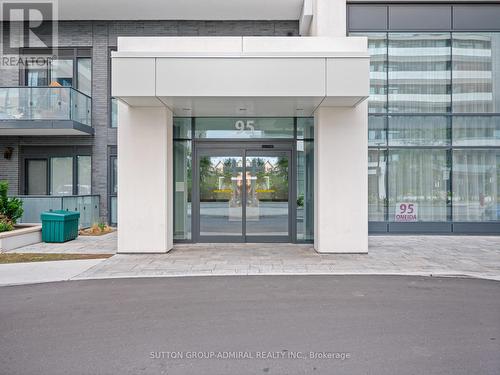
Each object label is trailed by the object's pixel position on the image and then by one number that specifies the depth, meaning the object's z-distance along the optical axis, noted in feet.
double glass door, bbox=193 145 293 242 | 37.11
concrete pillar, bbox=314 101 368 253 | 32.14
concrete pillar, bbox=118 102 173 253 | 31.96
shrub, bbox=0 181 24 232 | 36.50
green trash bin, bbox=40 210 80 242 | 37.35
